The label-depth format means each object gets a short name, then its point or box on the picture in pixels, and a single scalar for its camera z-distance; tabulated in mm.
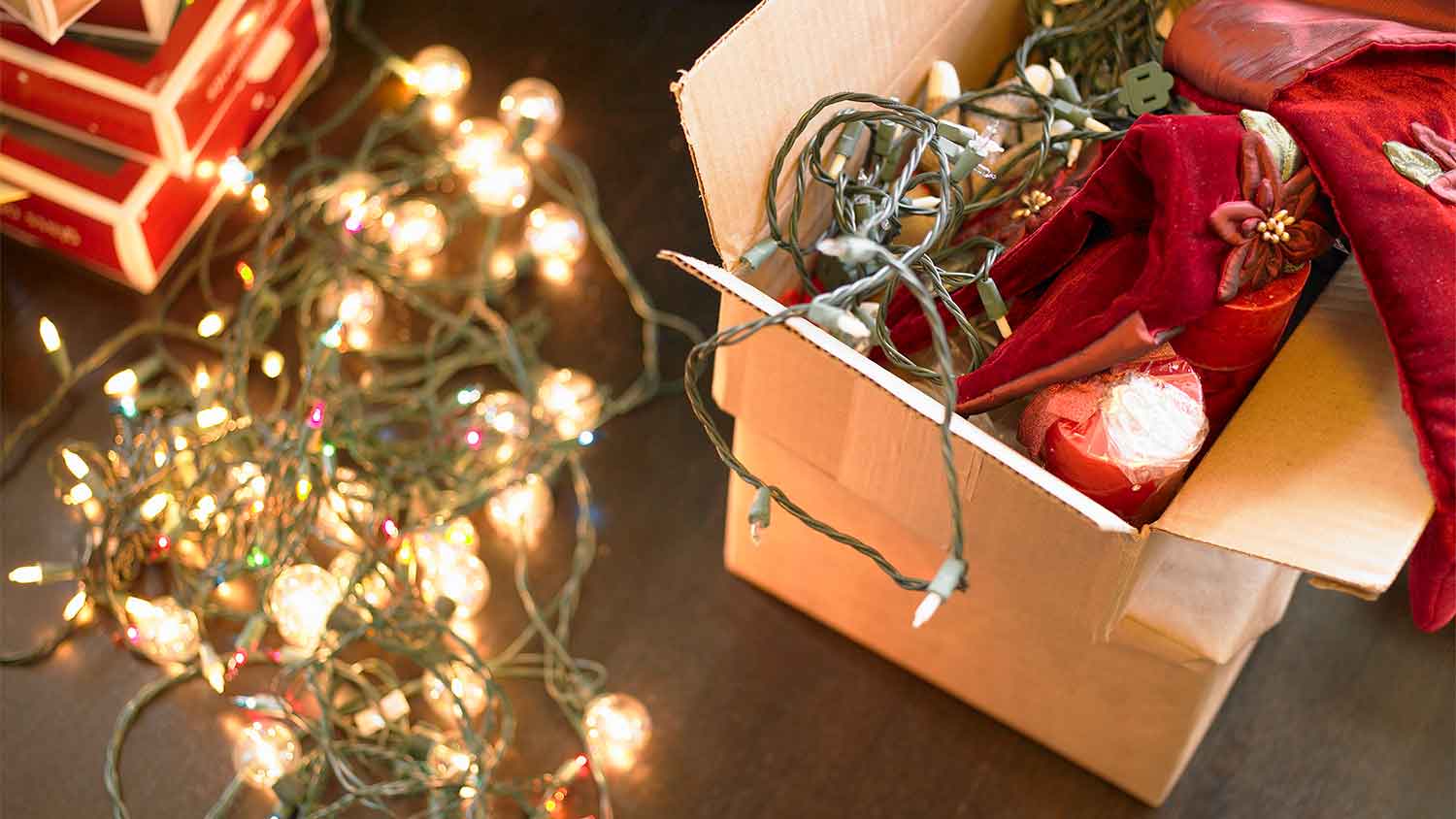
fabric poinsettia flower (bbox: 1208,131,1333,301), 815
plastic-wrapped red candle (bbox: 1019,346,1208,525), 826
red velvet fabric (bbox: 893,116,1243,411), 805
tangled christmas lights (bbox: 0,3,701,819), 1038
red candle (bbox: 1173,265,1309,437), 846
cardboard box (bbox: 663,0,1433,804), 802
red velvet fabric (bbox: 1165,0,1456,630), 789
